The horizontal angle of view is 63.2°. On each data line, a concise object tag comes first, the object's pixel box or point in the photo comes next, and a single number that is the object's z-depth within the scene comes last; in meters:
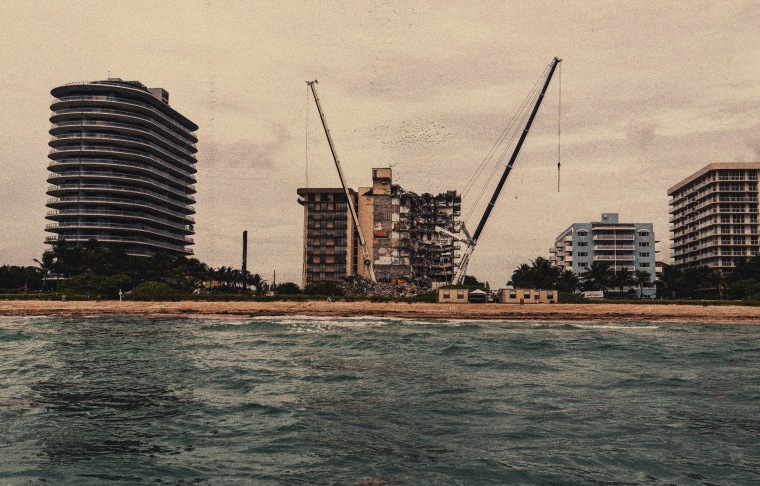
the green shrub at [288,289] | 129.50
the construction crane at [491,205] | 135.00
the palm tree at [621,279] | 165.38
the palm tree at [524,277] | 156.12
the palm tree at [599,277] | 164.75
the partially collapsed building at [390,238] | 188.62
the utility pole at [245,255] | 161.89
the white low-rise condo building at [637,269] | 187.62
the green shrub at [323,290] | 123.69
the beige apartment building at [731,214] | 182.25
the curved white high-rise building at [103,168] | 175.25
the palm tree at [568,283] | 164.38
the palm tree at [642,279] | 170.88
